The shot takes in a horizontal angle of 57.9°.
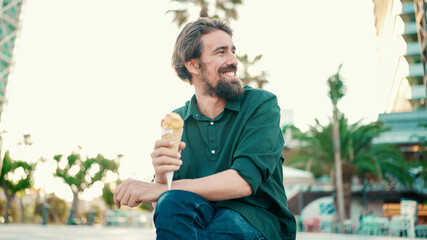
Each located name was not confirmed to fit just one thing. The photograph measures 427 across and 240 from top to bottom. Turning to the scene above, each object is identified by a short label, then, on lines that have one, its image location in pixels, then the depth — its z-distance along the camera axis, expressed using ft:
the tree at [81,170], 128.47
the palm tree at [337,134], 66.69
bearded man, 4.80
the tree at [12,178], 111.86
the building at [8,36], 53.62
